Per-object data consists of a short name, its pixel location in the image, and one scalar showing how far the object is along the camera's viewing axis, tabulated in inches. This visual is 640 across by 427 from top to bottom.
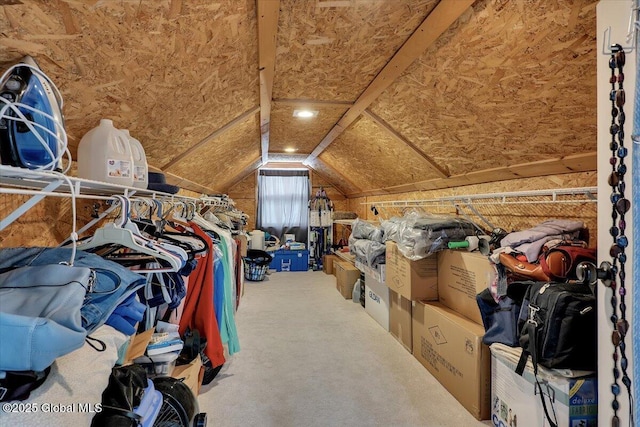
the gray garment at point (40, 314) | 24.7
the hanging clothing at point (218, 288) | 86.8
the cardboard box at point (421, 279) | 104.8
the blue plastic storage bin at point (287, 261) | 254.7
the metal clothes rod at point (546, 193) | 62.0
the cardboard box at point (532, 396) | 50.9
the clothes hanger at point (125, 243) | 47.5
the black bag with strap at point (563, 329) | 49.4
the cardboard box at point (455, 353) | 74.9
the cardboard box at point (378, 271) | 130.2
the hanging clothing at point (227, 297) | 88.4
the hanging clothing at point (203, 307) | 78.9
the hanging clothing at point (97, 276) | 34.5
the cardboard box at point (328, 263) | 240.4
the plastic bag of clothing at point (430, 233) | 99.0
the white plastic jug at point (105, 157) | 55.0
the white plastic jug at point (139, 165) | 64.7
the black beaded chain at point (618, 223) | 41.9
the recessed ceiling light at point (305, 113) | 127.0
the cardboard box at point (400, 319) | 112.0
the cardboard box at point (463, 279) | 83.6
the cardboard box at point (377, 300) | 132.0
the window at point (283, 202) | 284.4
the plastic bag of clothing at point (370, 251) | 135.3
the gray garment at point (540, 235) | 65.8
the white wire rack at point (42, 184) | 30.8
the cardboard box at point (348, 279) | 178.4
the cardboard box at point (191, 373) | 71.8
